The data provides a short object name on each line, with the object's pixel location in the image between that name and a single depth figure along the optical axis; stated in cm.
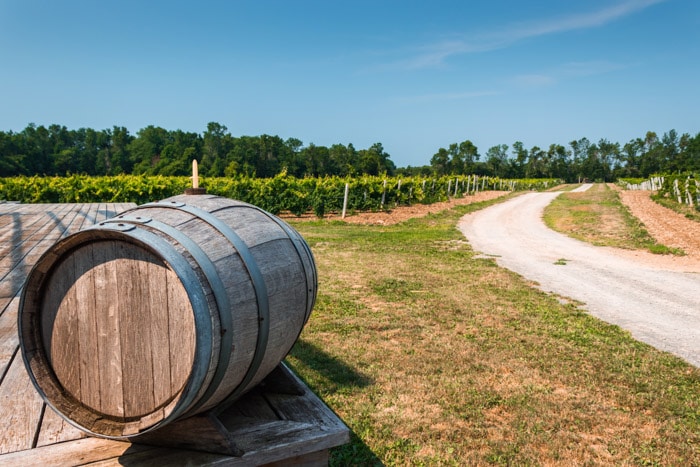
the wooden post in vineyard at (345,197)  2099
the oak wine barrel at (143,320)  173
